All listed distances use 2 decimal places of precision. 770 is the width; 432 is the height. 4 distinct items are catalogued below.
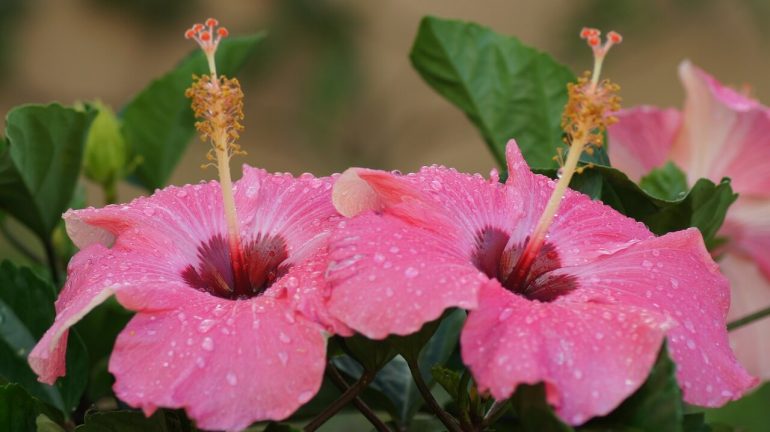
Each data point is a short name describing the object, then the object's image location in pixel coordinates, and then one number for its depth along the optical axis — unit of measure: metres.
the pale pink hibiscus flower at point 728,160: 1.37
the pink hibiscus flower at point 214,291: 1.12
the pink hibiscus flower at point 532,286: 1.12
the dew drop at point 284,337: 1.12
